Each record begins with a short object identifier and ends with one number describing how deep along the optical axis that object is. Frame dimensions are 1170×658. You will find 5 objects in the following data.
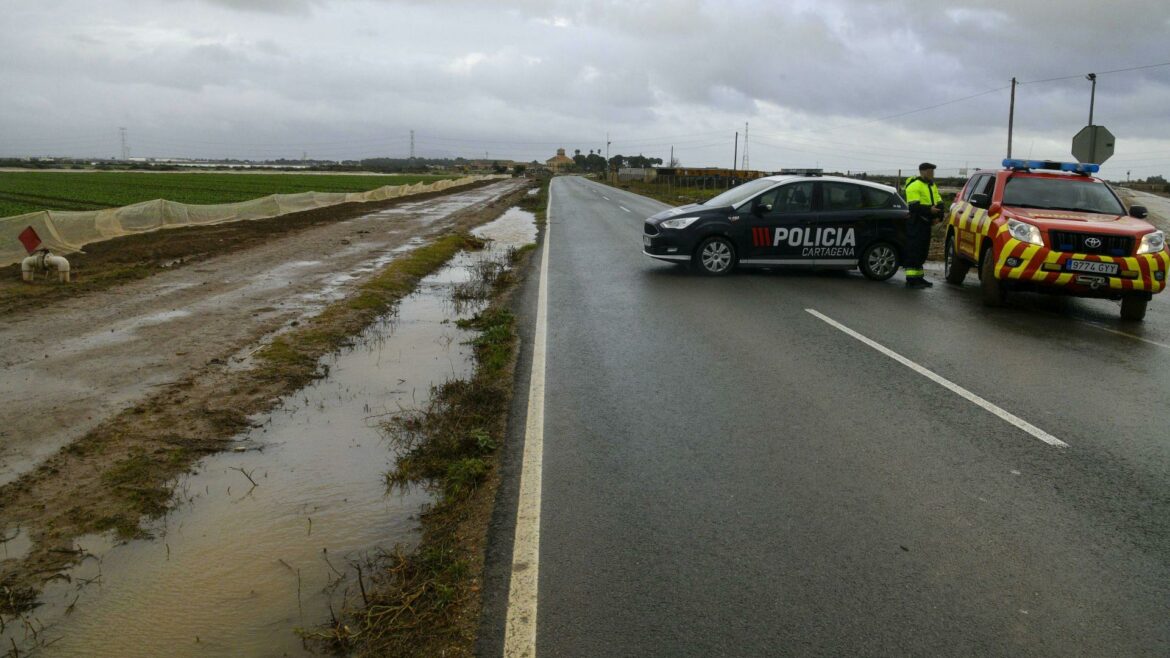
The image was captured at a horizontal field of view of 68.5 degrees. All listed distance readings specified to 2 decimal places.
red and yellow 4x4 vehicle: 10.25
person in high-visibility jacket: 13.38
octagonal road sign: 21.53
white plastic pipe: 12.80
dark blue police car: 13.93
